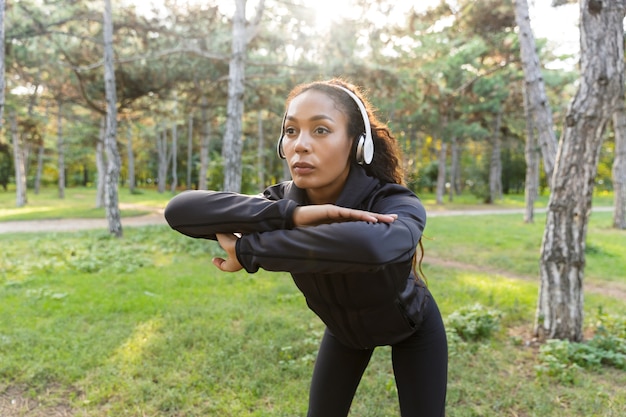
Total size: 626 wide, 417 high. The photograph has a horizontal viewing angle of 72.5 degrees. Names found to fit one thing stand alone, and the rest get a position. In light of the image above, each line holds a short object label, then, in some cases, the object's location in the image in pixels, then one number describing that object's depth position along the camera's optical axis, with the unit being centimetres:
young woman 149
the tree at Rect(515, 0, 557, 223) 666
